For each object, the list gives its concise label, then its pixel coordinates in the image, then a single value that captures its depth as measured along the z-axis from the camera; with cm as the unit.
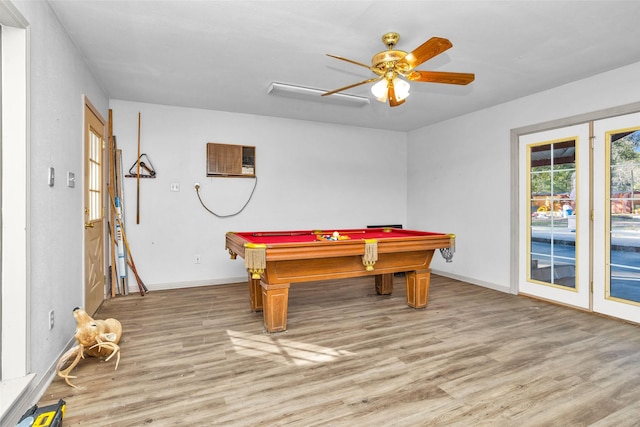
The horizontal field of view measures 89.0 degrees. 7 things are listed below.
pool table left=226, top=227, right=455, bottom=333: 267
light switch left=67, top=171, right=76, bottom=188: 249
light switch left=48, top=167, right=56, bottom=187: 214
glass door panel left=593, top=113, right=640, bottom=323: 312
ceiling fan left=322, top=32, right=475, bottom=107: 222
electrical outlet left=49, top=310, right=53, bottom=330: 215
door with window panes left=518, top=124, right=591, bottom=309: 350
